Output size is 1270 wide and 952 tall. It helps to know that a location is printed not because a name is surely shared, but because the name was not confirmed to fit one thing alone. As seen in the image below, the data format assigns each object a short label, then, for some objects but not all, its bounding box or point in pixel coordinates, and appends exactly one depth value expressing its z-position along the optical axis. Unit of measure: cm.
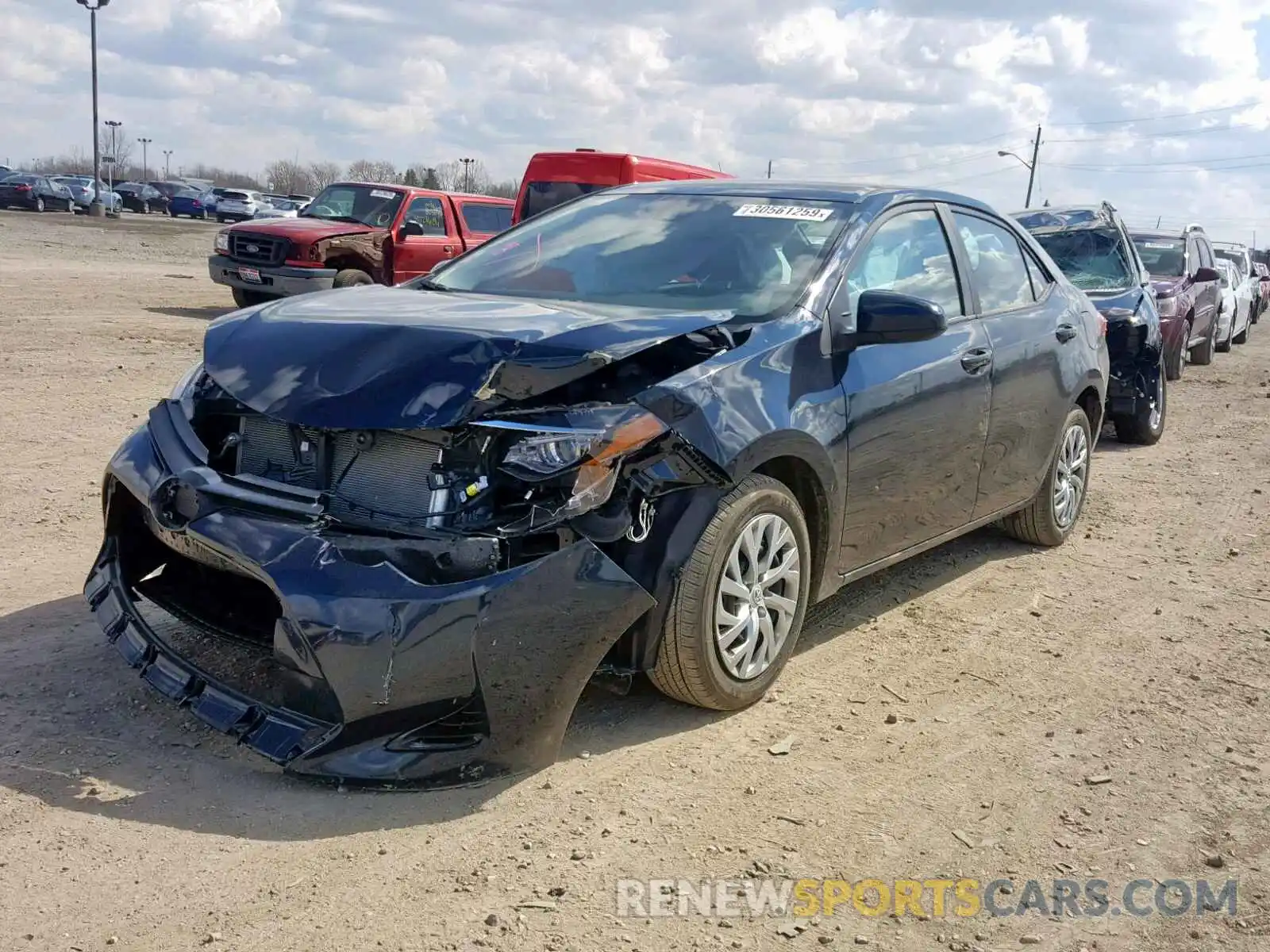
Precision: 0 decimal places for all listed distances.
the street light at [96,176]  4209
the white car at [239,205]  4656
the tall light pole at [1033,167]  5523
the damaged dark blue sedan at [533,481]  324
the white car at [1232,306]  1852
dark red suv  1290
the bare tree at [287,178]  11769
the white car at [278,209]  4524
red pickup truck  1466
